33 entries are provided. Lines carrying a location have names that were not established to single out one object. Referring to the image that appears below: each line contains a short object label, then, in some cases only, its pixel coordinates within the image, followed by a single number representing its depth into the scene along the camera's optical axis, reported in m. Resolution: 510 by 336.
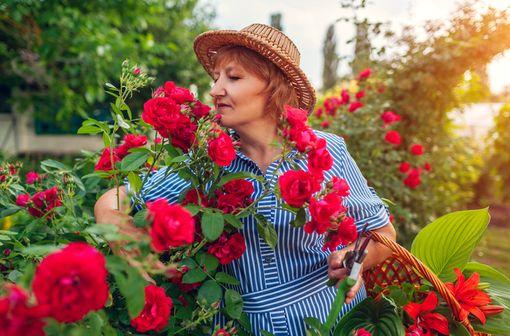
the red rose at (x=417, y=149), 3.34
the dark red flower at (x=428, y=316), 1.35
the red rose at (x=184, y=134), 1.27
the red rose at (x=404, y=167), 3.29
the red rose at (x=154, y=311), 0.98
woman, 1.50
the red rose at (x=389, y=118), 3.14
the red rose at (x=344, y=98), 3.44
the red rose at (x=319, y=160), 1.14
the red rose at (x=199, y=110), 1.35
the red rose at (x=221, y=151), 1.16
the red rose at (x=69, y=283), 0.61
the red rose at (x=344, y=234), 1.24
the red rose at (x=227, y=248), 1.30
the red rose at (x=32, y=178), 1.76
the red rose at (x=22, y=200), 1.54
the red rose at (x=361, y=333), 1.11
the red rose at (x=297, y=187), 1.09
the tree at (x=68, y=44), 5.01
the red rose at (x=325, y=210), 1.11
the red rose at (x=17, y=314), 0.62
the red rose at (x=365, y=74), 3.38
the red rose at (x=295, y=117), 1.17
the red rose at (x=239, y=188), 1.30
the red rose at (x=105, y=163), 1.41
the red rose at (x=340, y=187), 1.18
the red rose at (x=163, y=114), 1.24
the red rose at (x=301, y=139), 1.14
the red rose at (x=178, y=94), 1.31
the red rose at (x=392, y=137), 3.09
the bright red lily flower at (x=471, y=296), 1.40
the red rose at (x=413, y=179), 3.29
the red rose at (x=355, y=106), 3.23
